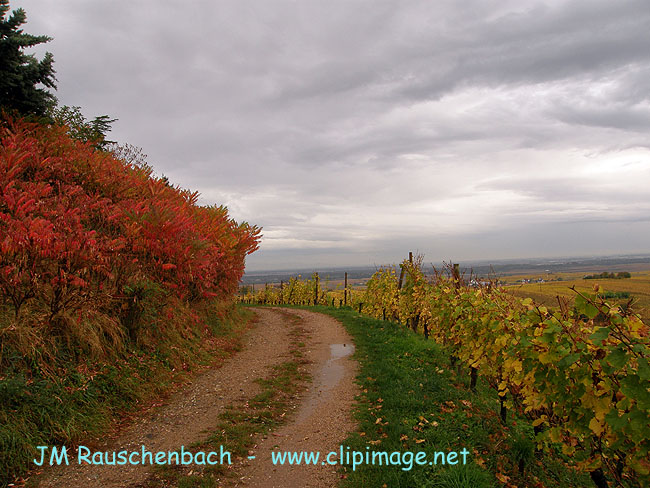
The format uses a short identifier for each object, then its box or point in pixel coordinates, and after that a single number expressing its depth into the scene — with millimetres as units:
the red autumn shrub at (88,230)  4742
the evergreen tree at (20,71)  8508
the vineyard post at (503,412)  5389
